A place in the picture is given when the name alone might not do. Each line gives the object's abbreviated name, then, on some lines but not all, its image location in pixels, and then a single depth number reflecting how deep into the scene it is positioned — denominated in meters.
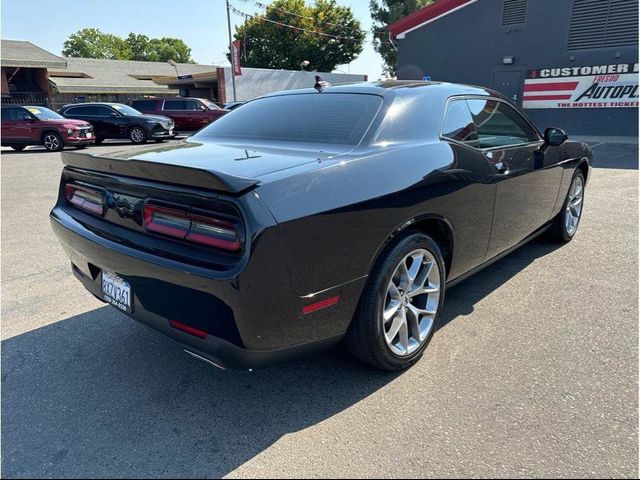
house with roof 29.33
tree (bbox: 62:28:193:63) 88.12
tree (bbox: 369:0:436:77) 36.54
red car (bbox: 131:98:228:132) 19.09
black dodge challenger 1.88
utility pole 23.50
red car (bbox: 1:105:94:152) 14.86
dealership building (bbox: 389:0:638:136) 14.86
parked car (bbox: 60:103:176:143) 16.47
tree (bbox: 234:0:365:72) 43.31
